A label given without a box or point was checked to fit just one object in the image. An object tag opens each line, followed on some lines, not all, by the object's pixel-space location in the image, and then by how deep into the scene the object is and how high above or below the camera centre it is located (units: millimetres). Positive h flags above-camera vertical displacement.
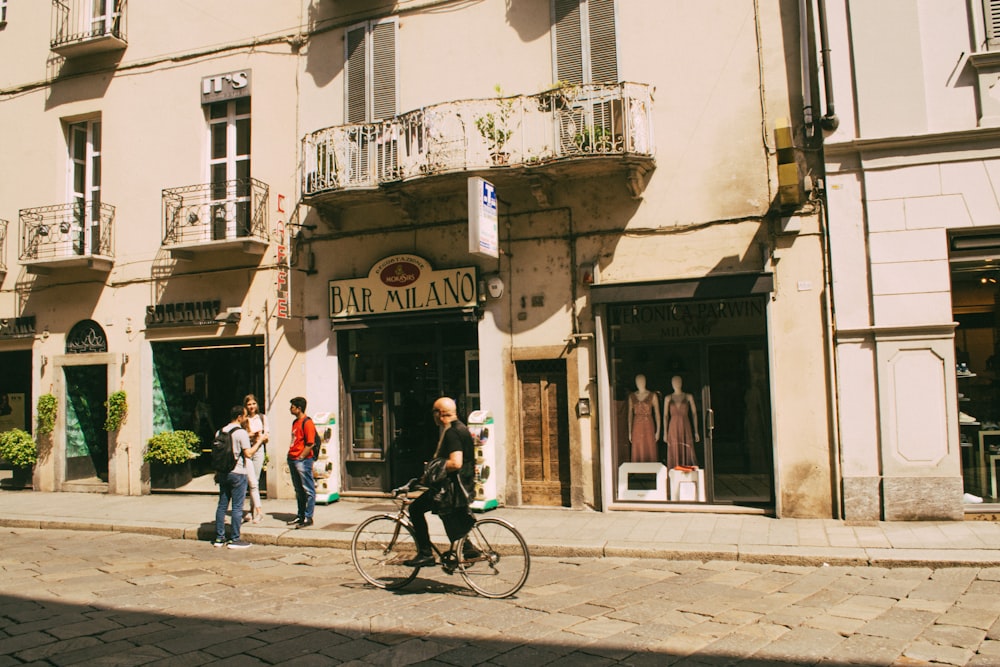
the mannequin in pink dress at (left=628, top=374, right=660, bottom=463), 10867 -526
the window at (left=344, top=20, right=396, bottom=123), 12492 +5531
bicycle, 6422 -1463
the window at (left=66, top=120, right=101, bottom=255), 14516 +4419
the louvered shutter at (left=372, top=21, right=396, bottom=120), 12469 +5518
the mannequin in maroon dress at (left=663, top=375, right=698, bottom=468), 10664 -591
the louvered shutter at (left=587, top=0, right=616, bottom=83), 11102 +5219
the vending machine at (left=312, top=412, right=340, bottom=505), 11984 -1086
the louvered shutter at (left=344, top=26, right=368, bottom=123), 12656 +5530
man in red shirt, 10078 -943
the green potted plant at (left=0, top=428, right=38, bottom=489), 14125 -826
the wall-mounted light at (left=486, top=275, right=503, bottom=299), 11477 +1639
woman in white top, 10312 -625
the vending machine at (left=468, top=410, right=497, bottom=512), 10945 -983
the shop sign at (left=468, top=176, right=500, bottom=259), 10086 +2424
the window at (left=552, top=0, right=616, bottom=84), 11117 +5302
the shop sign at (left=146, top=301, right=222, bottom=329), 13367 +1609
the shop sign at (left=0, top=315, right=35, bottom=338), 14719 +1593
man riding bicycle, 6520 -856
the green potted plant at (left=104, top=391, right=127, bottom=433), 13617 -133
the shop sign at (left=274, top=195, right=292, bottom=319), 12445 +2090
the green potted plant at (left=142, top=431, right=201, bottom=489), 13281 -1002
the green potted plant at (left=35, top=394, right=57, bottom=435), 14188 -154
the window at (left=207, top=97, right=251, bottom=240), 13320 +4386
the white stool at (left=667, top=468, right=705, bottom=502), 10555 -1431
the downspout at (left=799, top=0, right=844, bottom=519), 9555 +1873
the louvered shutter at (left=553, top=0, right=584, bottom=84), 11266 +5341
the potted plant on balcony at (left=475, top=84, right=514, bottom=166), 10727 +3890
